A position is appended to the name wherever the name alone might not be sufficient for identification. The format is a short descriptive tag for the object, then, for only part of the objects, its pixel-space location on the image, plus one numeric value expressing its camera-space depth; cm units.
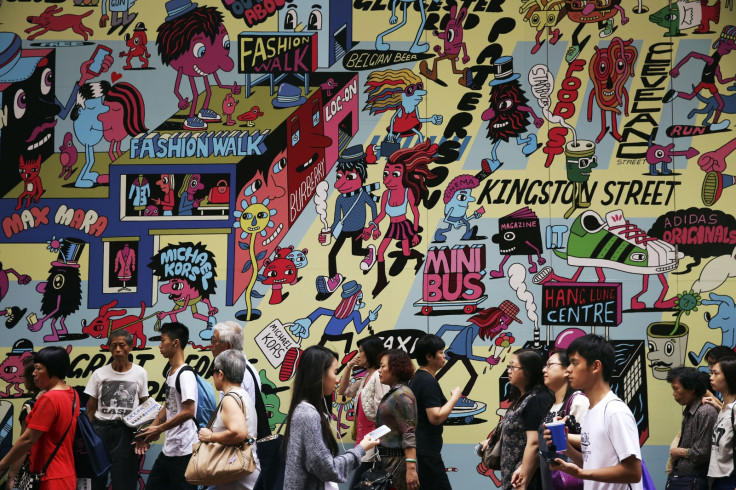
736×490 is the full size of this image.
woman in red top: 624
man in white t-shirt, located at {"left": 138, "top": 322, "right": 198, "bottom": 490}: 710
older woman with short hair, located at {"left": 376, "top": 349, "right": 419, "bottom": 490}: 615
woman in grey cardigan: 480
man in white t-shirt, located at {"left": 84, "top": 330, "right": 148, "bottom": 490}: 833
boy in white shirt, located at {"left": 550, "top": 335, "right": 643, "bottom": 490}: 428
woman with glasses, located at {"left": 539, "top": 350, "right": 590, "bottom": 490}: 494
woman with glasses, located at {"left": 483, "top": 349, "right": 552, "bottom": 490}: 580
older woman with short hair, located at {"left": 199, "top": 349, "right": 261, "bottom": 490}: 525
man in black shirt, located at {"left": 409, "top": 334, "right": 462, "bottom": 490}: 664
